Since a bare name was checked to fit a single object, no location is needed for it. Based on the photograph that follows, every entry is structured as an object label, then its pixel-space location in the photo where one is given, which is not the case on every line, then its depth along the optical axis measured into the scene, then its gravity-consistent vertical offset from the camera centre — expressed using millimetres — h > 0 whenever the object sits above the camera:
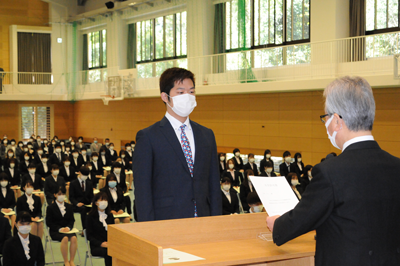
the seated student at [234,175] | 12133 -1721
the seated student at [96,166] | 14000 -1622
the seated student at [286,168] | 13062 -1617
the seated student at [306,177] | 11253 -1734
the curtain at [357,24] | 14570 +3358
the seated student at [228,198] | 9094 -1803
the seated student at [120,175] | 11516 -1630
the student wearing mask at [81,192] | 10227 -1827
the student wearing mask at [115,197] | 9262 -1792
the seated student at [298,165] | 13204 -1603
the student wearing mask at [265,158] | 13641 -1467
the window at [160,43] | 21312 +4054
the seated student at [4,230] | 6898 -1854
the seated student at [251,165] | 13562 -1583
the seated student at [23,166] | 13750 -1577
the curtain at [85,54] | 26598 +4087
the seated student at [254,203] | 8109 -1689
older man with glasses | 1807 -354
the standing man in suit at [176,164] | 2799 -320
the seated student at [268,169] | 12209 -1553
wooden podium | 1940 -662
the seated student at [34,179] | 10898 -1623
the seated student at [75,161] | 14312 -1485
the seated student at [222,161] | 14328 -1556
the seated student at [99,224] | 6633 -1831
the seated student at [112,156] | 16203 -1494
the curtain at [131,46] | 23719 +4107
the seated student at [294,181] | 10359 -1601
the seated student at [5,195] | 9625 -1789
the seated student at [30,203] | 8523 -1763
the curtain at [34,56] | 26547 +4004
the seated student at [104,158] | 15719 -1526
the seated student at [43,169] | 13133 -1606
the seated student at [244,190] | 10117 -1793
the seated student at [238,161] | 14678 -1580
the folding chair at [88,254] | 6738 -2243
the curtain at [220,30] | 19141 +4052
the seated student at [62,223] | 7133 -1979
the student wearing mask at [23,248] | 6141 -1938
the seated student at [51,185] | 10172 -1672
